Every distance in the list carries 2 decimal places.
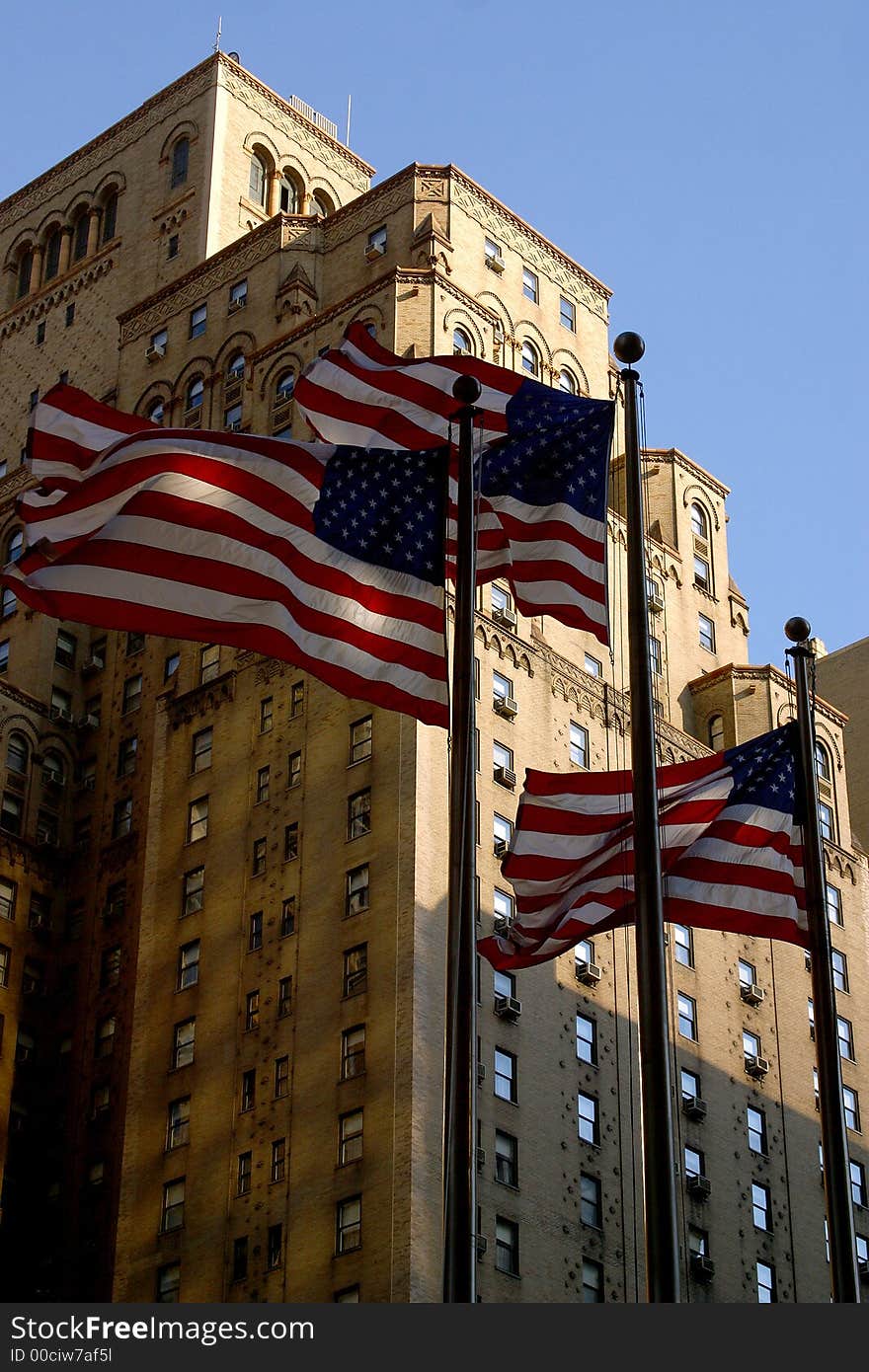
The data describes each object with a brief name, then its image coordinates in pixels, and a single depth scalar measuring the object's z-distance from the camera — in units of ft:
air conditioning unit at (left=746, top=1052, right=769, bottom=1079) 247.50
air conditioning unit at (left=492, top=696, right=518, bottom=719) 238.48
